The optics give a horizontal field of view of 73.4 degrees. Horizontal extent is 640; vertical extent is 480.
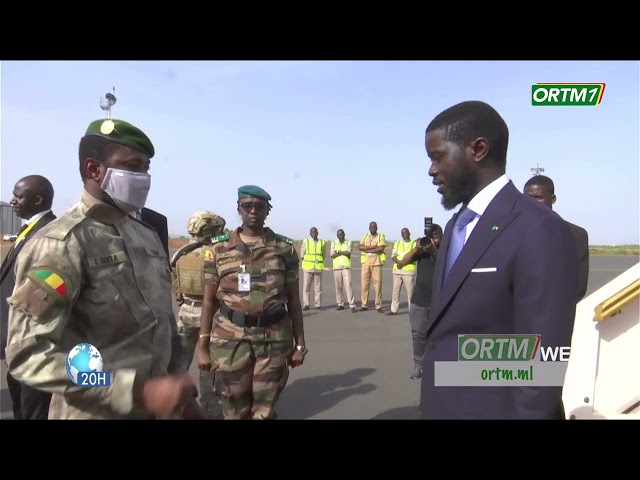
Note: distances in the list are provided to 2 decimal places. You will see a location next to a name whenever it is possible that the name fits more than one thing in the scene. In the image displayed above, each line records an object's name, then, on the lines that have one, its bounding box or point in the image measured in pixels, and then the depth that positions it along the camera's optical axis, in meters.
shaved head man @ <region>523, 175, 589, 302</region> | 2.36
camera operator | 4.27
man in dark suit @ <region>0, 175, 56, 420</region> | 2.82
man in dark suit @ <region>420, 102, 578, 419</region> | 1.48
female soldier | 2.87
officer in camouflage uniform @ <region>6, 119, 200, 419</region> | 1.38
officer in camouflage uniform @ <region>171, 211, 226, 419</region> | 3.63
